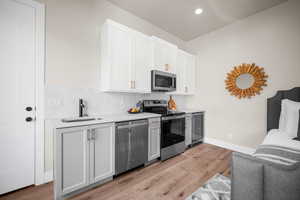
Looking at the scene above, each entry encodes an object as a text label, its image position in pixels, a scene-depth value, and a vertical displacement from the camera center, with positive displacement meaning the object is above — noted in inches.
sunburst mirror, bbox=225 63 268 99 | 102.0 +17.4
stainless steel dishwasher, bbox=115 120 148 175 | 72.9 -29.2
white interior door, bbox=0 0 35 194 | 60.9 +2.6
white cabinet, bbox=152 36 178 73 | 105.5 +40.4
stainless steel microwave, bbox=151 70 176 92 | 102.0 +16.3
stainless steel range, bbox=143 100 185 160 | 96.0 -25.1
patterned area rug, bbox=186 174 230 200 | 60.0 -48.1
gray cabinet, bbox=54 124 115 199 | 55.7 -29.6
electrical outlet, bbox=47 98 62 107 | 71.7 -2.2
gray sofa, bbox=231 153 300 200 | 28.1 -20.3
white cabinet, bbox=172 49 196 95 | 128.4 +29.0
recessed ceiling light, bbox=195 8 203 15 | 101.3 +75.3
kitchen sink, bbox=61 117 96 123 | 66.7 -12.0
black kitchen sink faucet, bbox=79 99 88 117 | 77.9 -5.5
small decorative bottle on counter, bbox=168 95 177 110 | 131.3 -5.2
